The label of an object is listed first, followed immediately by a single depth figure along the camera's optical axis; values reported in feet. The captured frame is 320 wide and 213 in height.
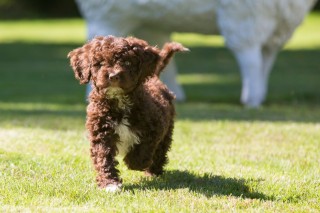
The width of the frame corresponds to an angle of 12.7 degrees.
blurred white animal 61.03
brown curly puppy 31.35
